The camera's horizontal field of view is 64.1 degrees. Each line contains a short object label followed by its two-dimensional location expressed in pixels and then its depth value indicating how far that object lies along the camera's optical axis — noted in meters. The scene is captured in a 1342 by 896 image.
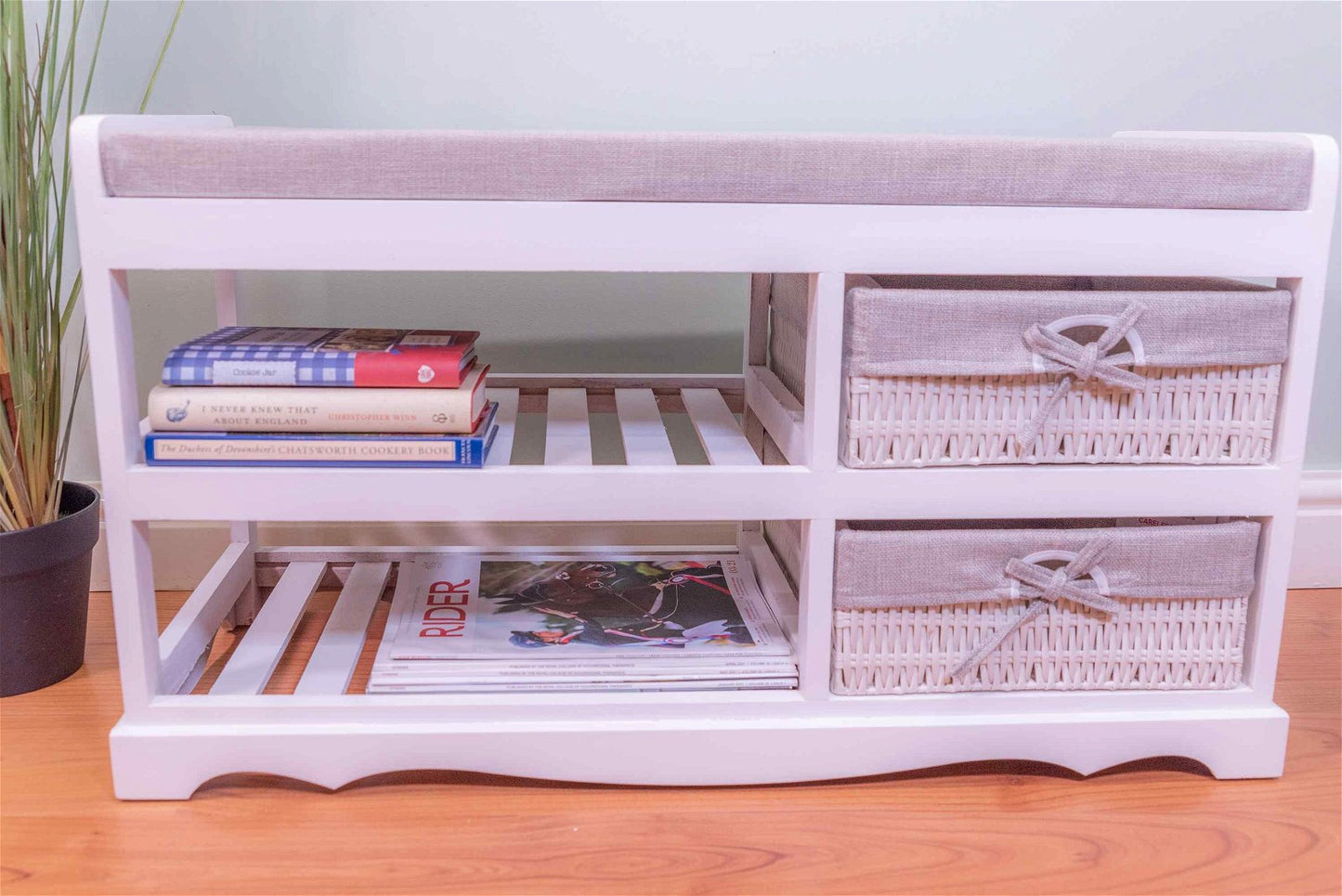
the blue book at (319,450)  0.86
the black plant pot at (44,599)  1.08
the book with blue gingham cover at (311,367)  0.86
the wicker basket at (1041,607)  0.90
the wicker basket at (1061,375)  0.86
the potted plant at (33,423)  1.01
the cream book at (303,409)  0.86
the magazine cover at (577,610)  1.00
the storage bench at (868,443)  0.82
